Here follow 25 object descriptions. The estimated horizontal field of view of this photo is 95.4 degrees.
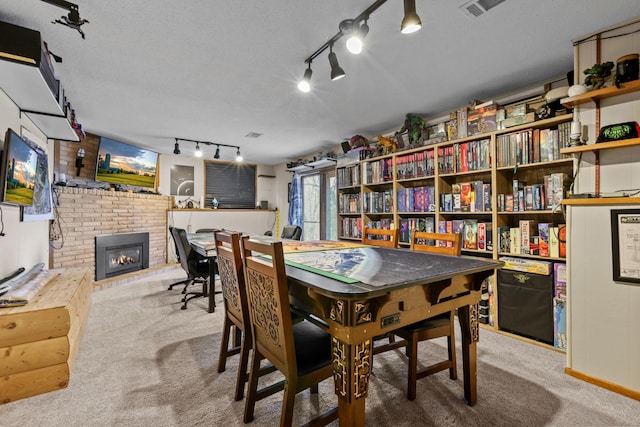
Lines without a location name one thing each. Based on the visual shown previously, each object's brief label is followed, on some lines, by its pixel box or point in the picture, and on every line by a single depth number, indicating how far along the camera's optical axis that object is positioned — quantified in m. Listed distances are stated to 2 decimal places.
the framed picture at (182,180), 5.79
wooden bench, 1.74
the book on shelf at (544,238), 2.43
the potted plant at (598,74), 1.85
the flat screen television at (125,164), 4.42
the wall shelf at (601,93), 1.76
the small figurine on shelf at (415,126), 3.41
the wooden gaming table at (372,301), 1.11
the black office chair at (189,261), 3.28
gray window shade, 6.21
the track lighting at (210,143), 4.54
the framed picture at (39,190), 2.74
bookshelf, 2.51
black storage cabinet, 2.36
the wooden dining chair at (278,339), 1.19
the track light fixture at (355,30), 1.31
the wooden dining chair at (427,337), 1.66
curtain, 6.07
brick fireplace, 3.88
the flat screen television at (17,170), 2.11
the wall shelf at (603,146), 1.74
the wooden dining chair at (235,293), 1.56
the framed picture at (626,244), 1.73
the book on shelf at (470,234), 2.94
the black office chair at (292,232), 4.54
